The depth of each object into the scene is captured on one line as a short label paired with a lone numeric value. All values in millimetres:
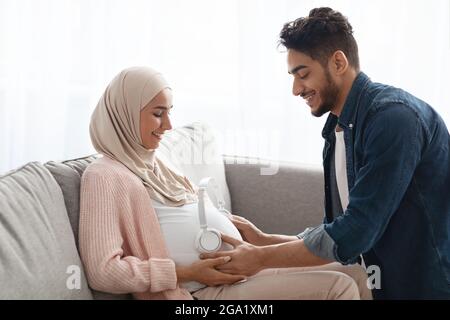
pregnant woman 1392
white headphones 1509
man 1404
